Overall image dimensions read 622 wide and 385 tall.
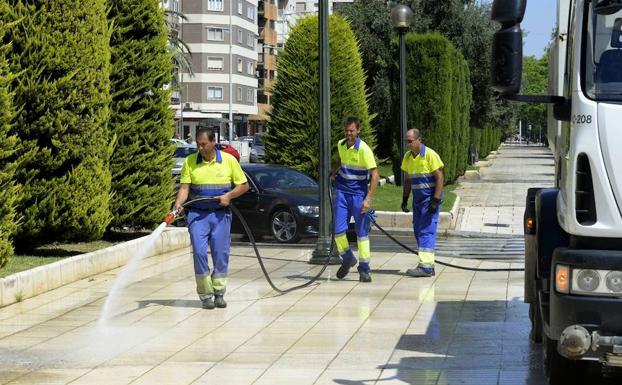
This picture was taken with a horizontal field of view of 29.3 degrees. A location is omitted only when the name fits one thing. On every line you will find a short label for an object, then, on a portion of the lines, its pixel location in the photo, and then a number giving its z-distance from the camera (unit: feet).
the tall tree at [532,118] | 400.10
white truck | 21.54
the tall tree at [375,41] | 154.40
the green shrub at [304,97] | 87.35
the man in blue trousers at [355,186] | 44.01
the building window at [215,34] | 316.81
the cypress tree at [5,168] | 38.63
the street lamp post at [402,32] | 76.64
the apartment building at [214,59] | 314.35
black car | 65.87
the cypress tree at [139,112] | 56.44
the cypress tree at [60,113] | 45.85
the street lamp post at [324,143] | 51.42
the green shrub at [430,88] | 110.93
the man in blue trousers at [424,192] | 45.93
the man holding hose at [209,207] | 37.88
